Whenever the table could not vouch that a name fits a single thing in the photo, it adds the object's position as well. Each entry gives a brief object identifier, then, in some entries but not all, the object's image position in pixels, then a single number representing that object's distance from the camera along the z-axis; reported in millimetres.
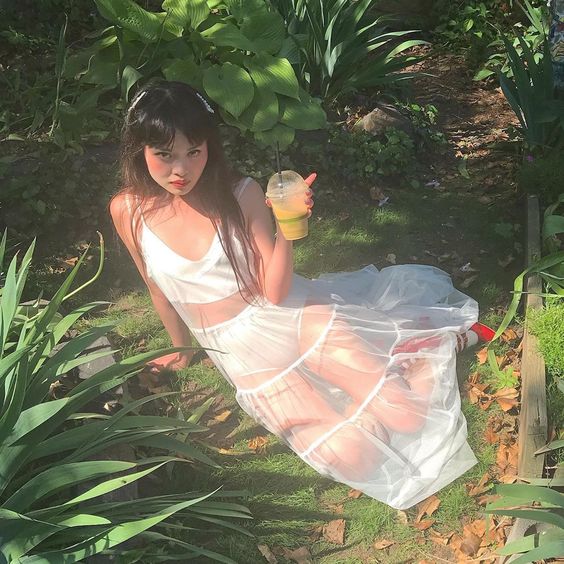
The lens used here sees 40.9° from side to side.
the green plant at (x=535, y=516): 1981
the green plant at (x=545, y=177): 4000
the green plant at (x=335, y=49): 4617
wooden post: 2572
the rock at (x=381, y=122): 4703
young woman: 2639
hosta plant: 4105
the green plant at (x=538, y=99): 4117
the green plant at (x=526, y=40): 5435
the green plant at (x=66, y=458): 1879
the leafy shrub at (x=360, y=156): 4465
